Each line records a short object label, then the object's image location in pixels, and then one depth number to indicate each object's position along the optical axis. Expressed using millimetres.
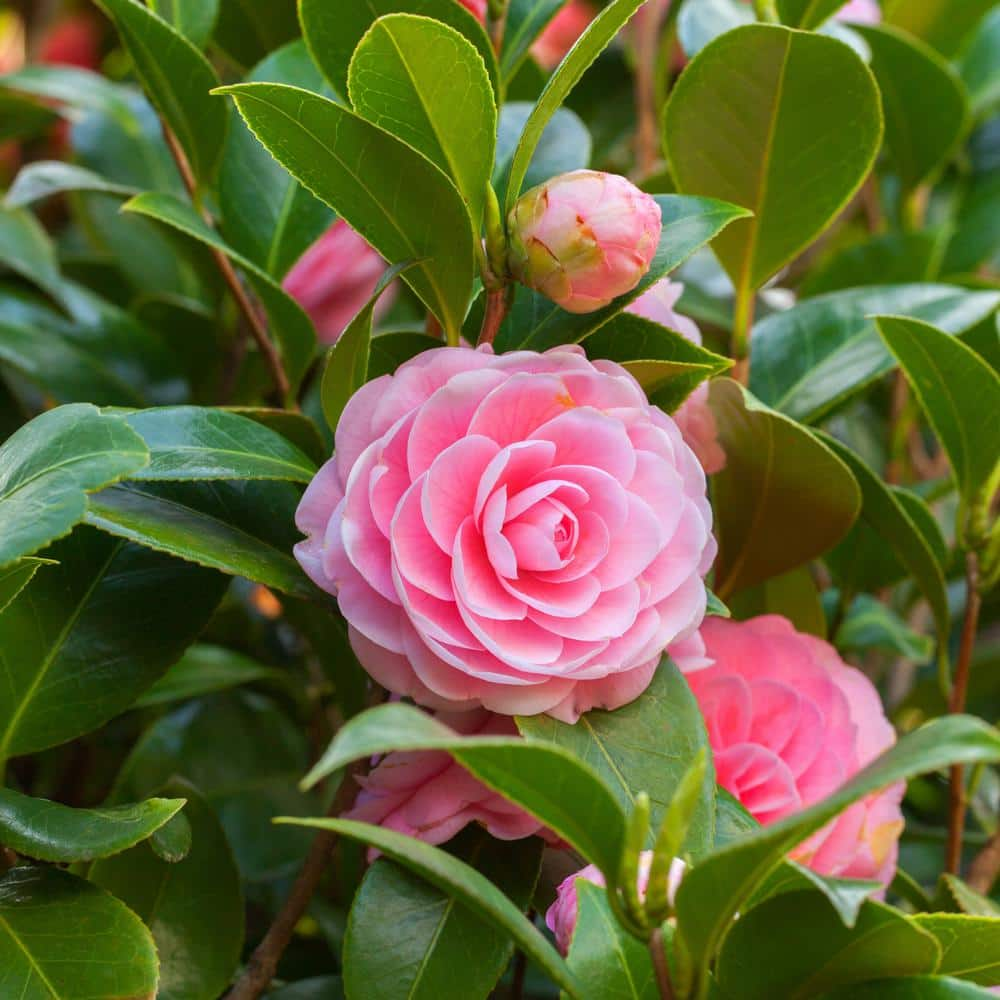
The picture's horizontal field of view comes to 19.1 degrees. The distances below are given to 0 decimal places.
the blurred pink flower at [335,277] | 743
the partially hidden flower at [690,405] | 605
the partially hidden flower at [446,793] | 570
